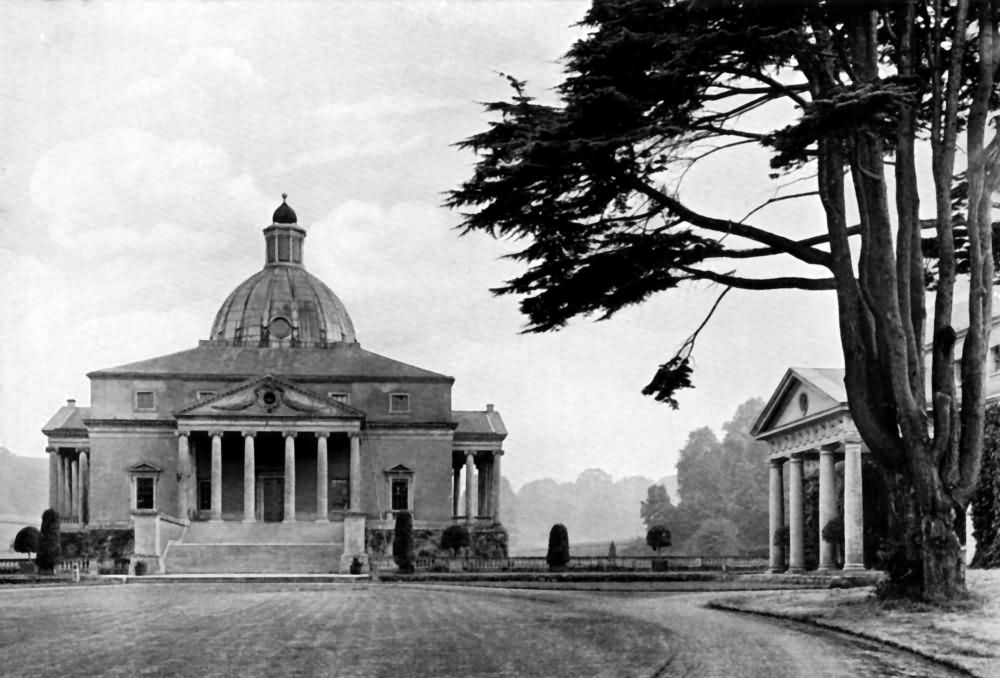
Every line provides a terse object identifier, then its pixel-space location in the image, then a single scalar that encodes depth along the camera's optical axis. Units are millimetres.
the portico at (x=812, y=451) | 45375
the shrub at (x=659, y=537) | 56656
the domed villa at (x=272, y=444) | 64312
